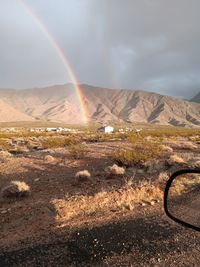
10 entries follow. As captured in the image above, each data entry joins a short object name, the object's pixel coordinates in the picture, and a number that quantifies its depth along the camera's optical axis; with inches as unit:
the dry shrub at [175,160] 358.4
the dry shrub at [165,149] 482.4
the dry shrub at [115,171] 304.0
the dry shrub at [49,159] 397.1
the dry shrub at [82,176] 288.6
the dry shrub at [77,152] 419.9
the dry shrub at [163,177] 275.6
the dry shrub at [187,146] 573.2
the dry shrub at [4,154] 499.7
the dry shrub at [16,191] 250.7
